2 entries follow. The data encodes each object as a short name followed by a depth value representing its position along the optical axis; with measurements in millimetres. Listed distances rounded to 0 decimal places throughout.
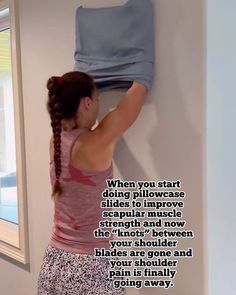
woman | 1349
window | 2084
